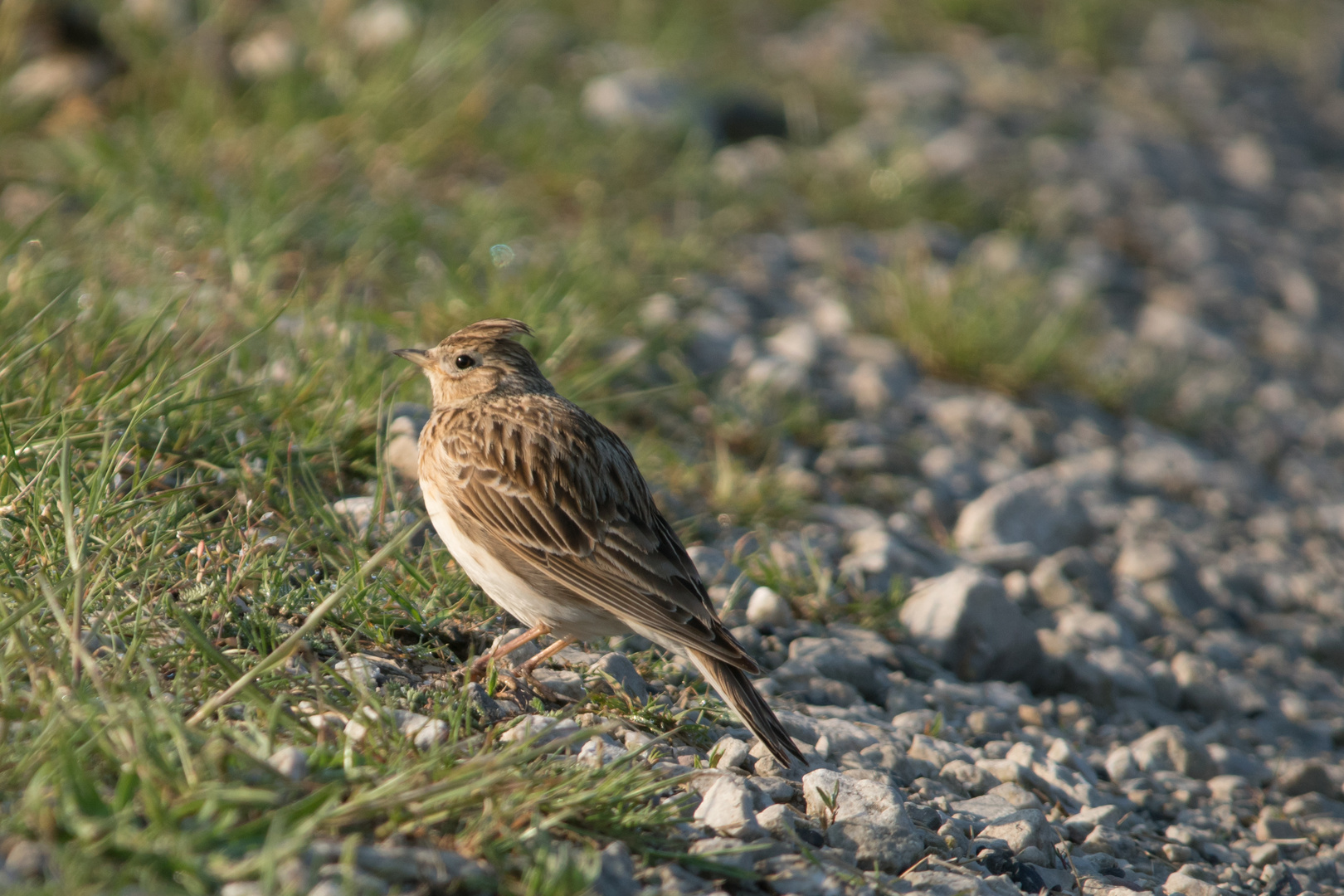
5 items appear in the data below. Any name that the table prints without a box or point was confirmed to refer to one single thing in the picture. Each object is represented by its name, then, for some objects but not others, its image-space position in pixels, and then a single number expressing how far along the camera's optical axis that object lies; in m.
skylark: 7.92
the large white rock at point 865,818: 6.94
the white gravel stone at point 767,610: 10.04
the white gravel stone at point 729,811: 6.60
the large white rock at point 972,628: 10.52
